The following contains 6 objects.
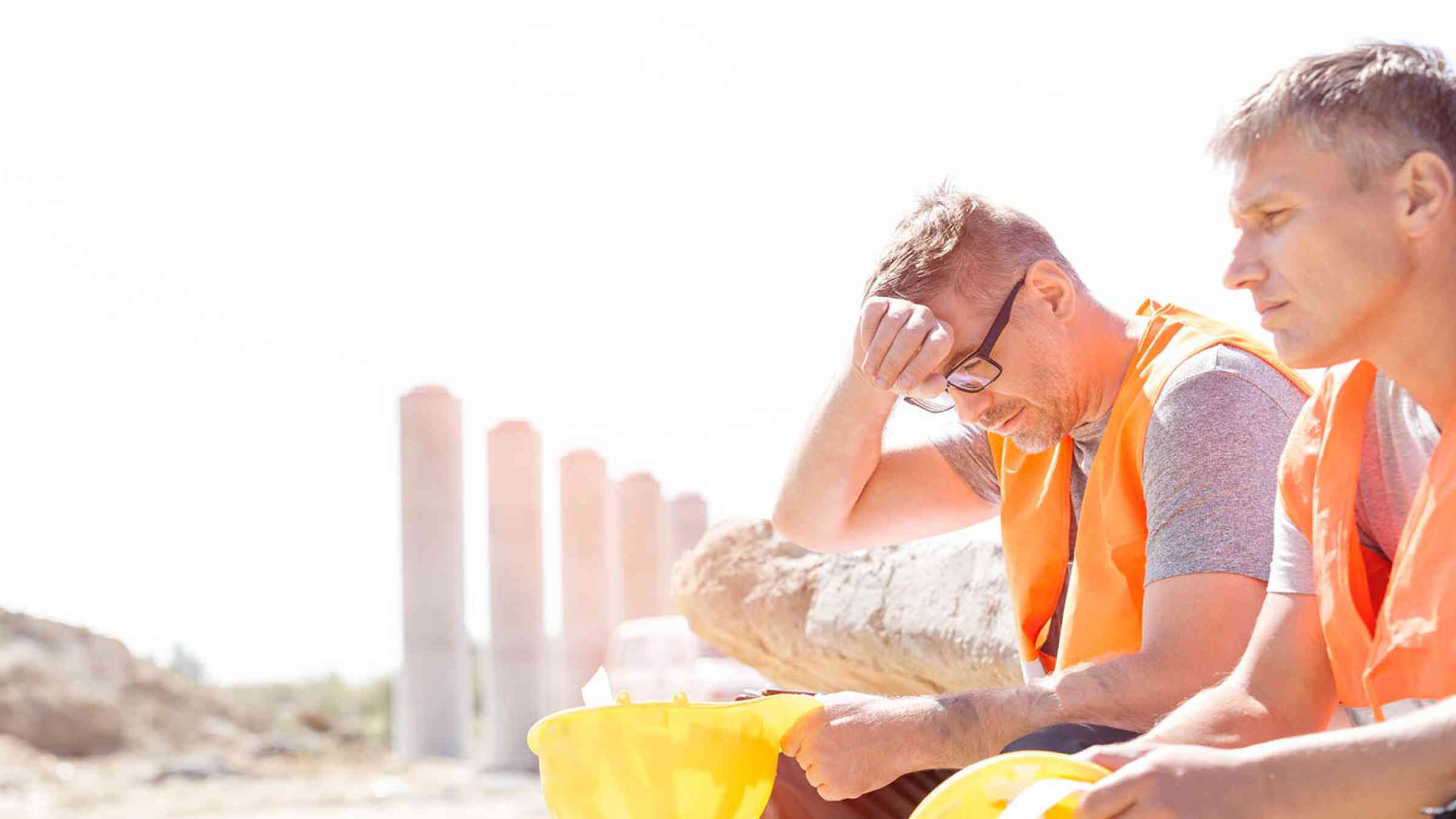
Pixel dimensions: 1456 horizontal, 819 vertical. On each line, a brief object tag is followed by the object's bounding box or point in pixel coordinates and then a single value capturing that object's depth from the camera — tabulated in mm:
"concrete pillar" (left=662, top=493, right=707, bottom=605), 17906
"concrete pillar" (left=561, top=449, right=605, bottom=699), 18469
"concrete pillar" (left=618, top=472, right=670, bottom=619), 19016
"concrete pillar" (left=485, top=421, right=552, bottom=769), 17969
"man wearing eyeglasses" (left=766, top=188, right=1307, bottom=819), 2168
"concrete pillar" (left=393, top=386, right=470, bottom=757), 17016
